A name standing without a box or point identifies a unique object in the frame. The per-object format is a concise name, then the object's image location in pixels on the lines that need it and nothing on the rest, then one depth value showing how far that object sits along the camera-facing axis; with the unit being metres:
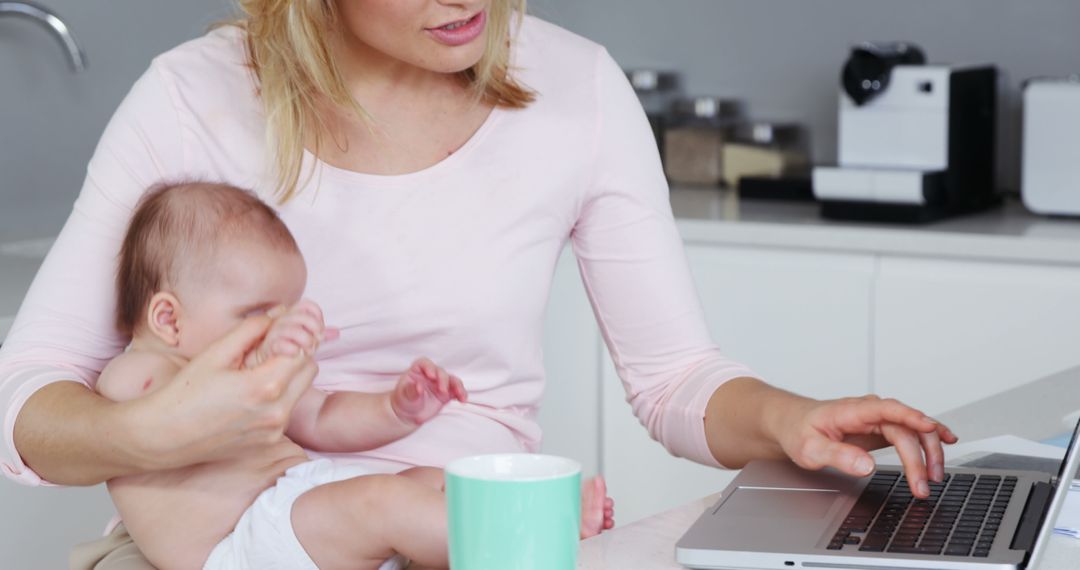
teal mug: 2.04
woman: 3.02
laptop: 2.61
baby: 2.83
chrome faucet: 4.29
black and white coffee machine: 4.31
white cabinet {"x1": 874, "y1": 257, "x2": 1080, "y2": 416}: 4.08
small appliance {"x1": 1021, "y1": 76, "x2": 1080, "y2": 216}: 4.28
